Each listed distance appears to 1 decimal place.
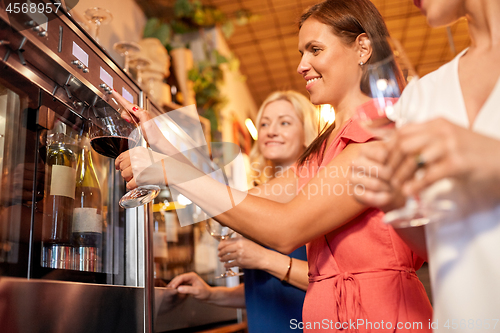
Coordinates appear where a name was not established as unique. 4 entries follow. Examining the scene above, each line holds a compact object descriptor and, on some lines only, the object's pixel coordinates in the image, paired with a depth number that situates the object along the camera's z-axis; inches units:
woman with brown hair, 32.6
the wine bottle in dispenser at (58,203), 34.7
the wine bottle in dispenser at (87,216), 39.4
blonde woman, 51.8
